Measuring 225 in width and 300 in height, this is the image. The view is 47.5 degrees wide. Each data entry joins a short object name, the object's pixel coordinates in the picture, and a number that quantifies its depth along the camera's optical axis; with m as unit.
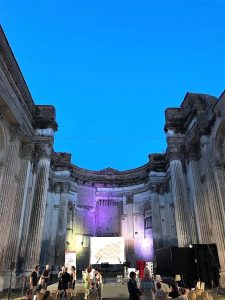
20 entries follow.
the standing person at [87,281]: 10.41
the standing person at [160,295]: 6.20
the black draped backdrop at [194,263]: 13.24
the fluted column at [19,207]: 14.04
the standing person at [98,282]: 11.01
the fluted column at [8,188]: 12.99
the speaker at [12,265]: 13.56
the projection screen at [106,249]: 19.22
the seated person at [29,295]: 5.85
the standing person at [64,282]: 9.51
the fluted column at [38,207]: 15.13
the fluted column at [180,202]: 16.44
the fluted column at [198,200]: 15.64
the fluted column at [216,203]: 13.36
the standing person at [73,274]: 11.70
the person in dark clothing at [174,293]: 6.71
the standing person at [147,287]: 6.69
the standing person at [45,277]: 10.43
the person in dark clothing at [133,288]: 6.42
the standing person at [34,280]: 9.97
